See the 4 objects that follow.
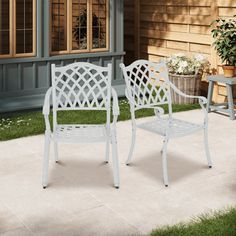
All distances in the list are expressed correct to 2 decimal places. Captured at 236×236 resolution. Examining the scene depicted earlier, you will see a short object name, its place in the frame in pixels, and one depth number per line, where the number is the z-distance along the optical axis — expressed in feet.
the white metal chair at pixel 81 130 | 17.69
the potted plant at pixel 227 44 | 29.90
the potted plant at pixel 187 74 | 32.63
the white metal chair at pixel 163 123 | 18.58
